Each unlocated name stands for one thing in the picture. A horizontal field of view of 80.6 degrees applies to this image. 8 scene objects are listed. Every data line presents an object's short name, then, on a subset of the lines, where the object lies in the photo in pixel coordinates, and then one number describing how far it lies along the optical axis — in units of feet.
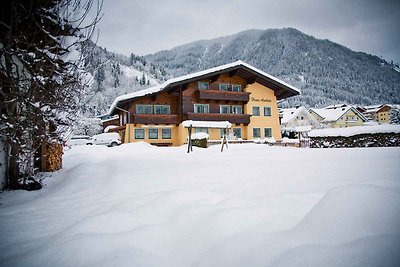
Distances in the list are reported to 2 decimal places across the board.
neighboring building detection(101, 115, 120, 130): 137.59
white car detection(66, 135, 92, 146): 83.70
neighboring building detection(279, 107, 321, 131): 170.60
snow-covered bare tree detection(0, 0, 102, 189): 15.03
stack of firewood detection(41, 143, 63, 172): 24.02
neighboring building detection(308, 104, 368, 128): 192.31
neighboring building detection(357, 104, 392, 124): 270.46
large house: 87.15
